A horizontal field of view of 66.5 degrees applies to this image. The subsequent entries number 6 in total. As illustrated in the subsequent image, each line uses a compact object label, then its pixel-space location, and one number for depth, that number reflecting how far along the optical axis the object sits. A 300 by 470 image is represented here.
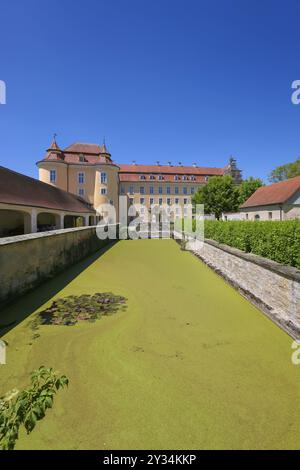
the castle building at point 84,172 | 34.22
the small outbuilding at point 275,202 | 24.39
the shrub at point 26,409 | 1.26
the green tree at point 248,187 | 42.69
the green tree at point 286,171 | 49.69
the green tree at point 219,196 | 35.69
